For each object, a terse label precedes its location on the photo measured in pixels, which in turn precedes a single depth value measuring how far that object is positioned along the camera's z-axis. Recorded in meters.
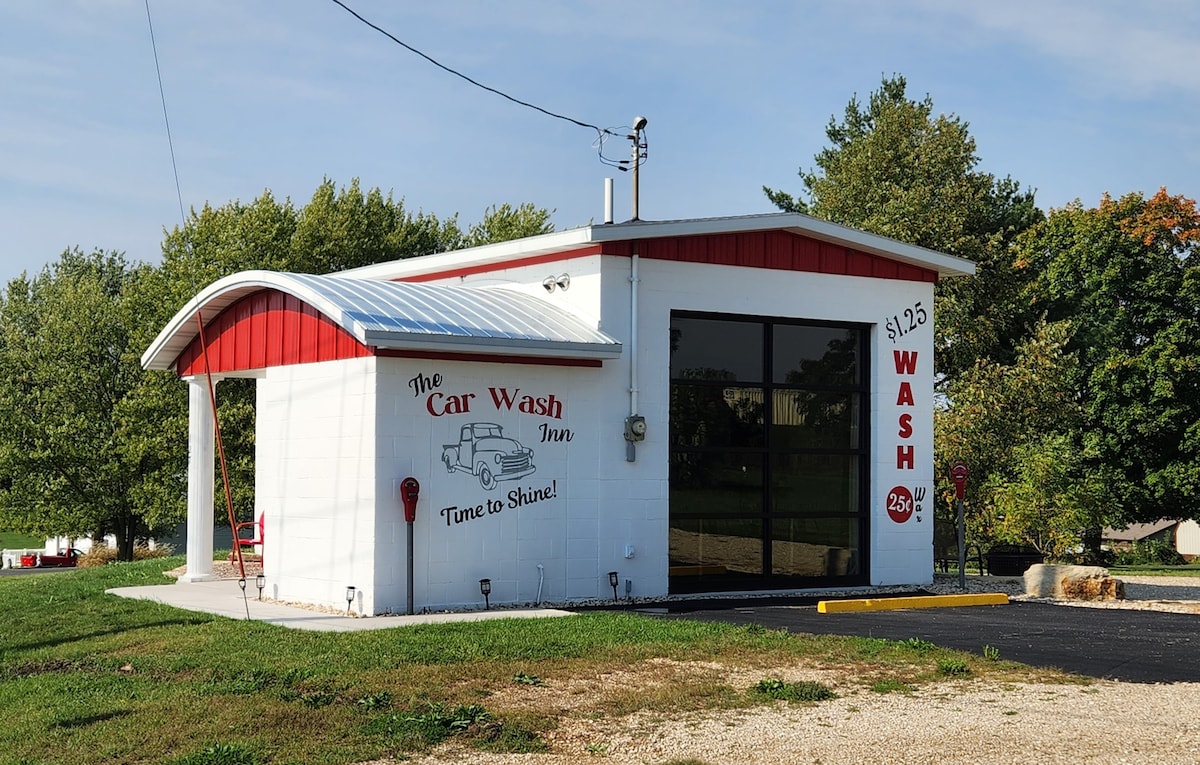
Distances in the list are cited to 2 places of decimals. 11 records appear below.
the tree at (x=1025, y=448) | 22.72
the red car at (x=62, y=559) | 52.00
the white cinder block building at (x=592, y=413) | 14.74
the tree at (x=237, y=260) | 35.06
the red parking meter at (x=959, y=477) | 18.22
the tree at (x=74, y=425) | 39.75
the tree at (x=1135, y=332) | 36.94
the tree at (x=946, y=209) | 36.31
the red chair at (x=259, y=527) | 20.05
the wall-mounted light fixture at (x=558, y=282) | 16.80
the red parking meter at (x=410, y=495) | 14.30
